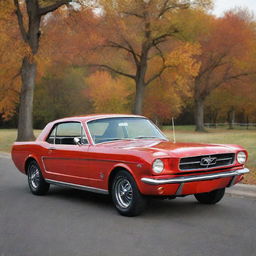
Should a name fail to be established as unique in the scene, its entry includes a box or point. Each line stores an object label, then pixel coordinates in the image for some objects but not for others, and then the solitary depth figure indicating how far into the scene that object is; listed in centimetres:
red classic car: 685
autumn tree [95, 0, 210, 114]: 3108
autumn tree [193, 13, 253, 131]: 4563
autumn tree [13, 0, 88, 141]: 2492
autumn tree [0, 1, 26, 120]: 2384
